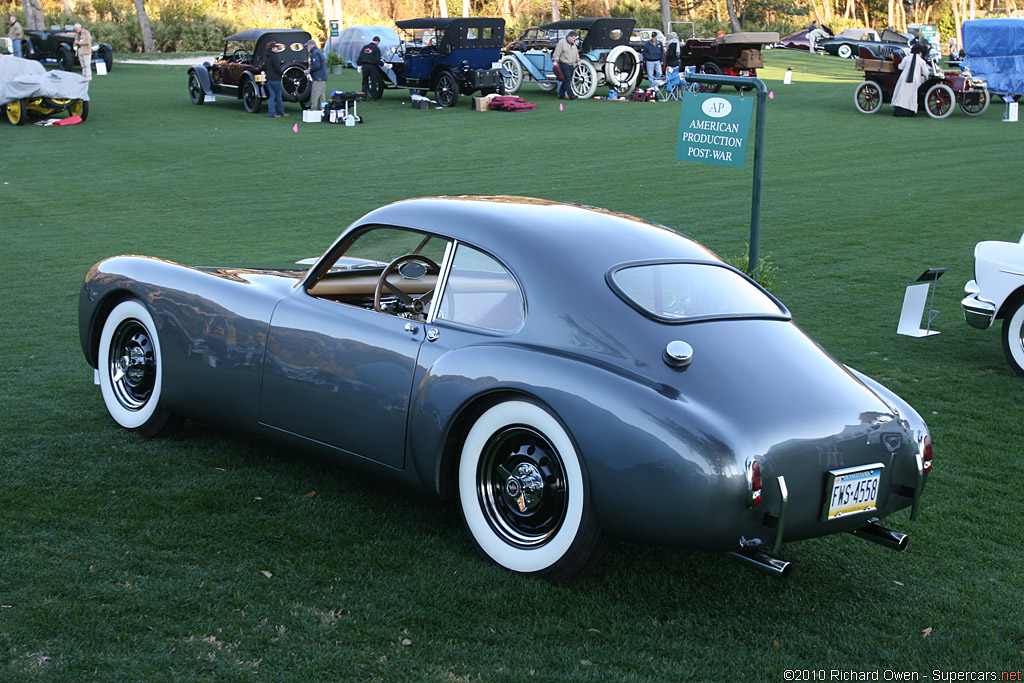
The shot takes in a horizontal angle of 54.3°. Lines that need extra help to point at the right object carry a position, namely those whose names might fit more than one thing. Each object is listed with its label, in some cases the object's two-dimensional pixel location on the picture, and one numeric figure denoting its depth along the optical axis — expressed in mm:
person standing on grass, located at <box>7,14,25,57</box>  31328
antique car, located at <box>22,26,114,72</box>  32344
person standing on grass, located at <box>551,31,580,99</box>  28484
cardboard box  25641
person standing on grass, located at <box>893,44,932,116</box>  24344
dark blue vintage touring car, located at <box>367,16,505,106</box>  26266
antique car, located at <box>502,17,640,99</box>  28891
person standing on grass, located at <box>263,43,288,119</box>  23375
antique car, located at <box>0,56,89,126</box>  21344
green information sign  6887
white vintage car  6801
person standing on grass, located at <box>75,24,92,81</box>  28655
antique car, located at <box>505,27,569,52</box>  30906
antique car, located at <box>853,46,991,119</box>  24578
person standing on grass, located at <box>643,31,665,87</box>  28584
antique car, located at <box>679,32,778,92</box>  30578
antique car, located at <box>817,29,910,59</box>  47344
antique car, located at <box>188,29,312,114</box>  23984
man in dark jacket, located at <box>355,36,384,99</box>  26406
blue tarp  24844
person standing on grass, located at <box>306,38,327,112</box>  23219
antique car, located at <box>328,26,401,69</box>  38875
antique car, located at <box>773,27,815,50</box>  51094
